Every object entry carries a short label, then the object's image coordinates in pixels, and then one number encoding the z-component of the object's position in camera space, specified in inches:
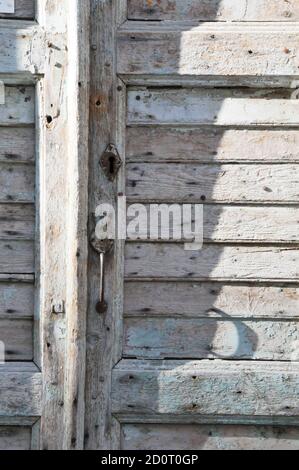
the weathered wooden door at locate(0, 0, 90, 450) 109.3
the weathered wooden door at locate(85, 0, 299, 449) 111.0
